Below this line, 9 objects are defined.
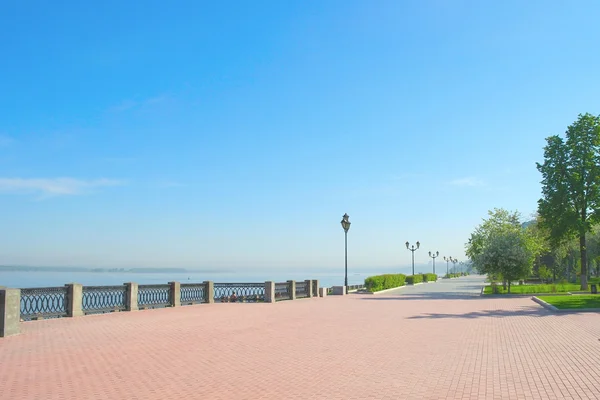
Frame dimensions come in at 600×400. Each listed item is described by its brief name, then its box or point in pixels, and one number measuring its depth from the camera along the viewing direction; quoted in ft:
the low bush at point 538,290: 117.53
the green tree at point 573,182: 130.11
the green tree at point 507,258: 116.78
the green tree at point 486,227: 178.81
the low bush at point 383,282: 131.95
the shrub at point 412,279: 203.03
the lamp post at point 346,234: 122.01
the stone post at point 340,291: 124.16
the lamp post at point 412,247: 226.91
